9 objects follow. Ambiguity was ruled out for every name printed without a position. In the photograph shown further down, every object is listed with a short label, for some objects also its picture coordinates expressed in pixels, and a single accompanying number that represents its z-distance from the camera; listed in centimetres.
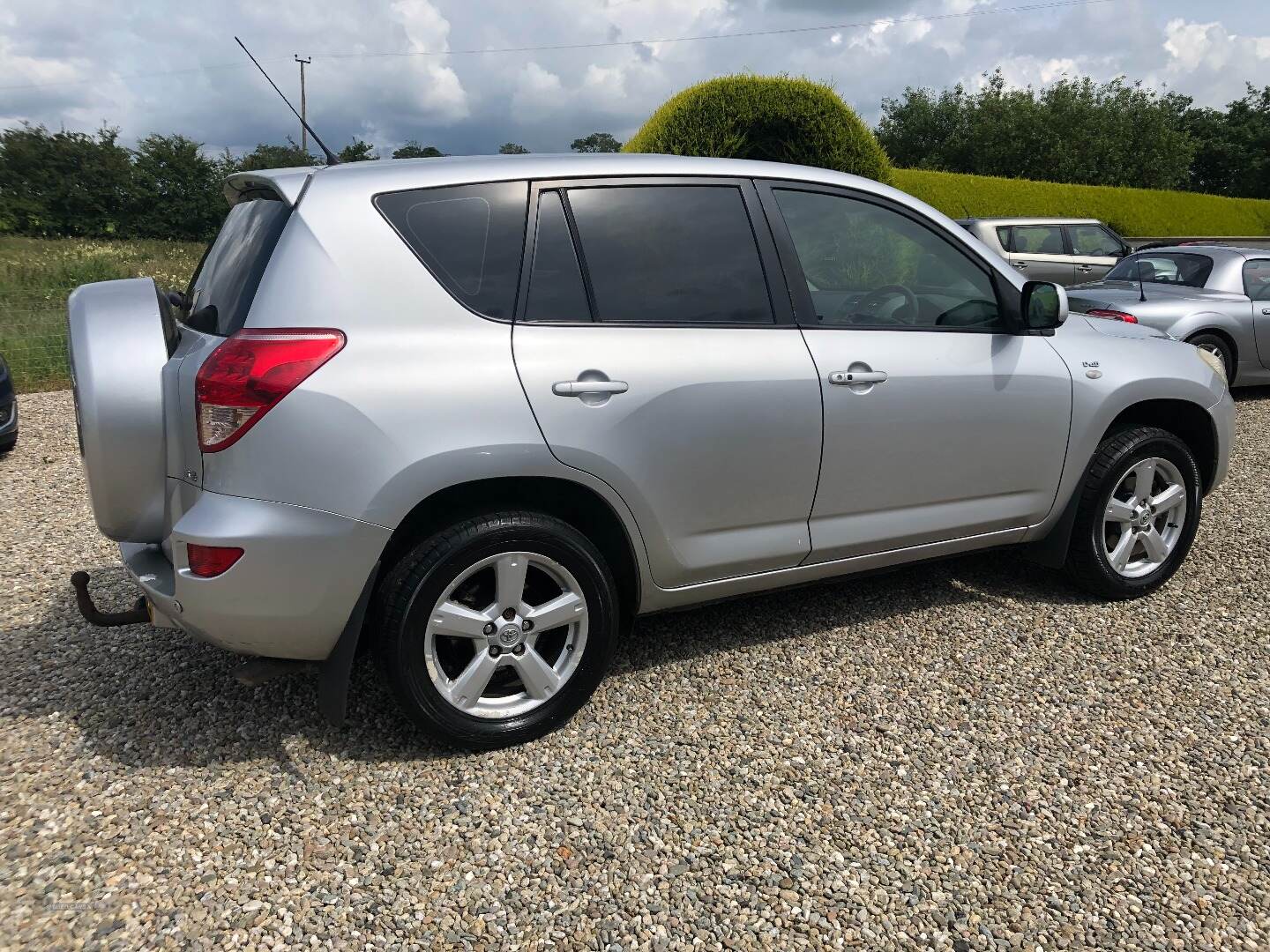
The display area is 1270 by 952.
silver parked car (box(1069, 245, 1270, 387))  827
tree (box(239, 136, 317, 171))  3350
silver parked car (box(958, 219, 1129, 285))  1284
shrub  1027
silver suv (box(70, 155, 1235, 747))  243
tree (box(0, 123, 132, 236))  3606
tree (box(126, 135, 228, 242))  3797
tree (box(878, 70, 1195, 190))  3934
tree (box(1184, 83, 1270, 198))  4850
